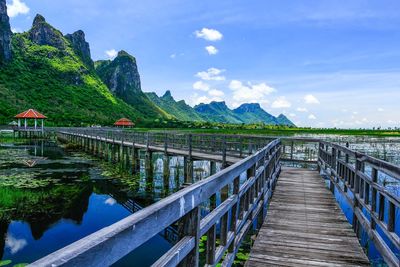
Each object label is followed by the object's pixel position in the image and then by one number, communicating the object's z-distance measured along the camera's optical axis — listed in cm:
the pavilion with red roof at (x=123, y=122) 7062
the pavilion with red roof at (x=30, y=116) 4925
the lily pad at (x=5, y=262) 773
